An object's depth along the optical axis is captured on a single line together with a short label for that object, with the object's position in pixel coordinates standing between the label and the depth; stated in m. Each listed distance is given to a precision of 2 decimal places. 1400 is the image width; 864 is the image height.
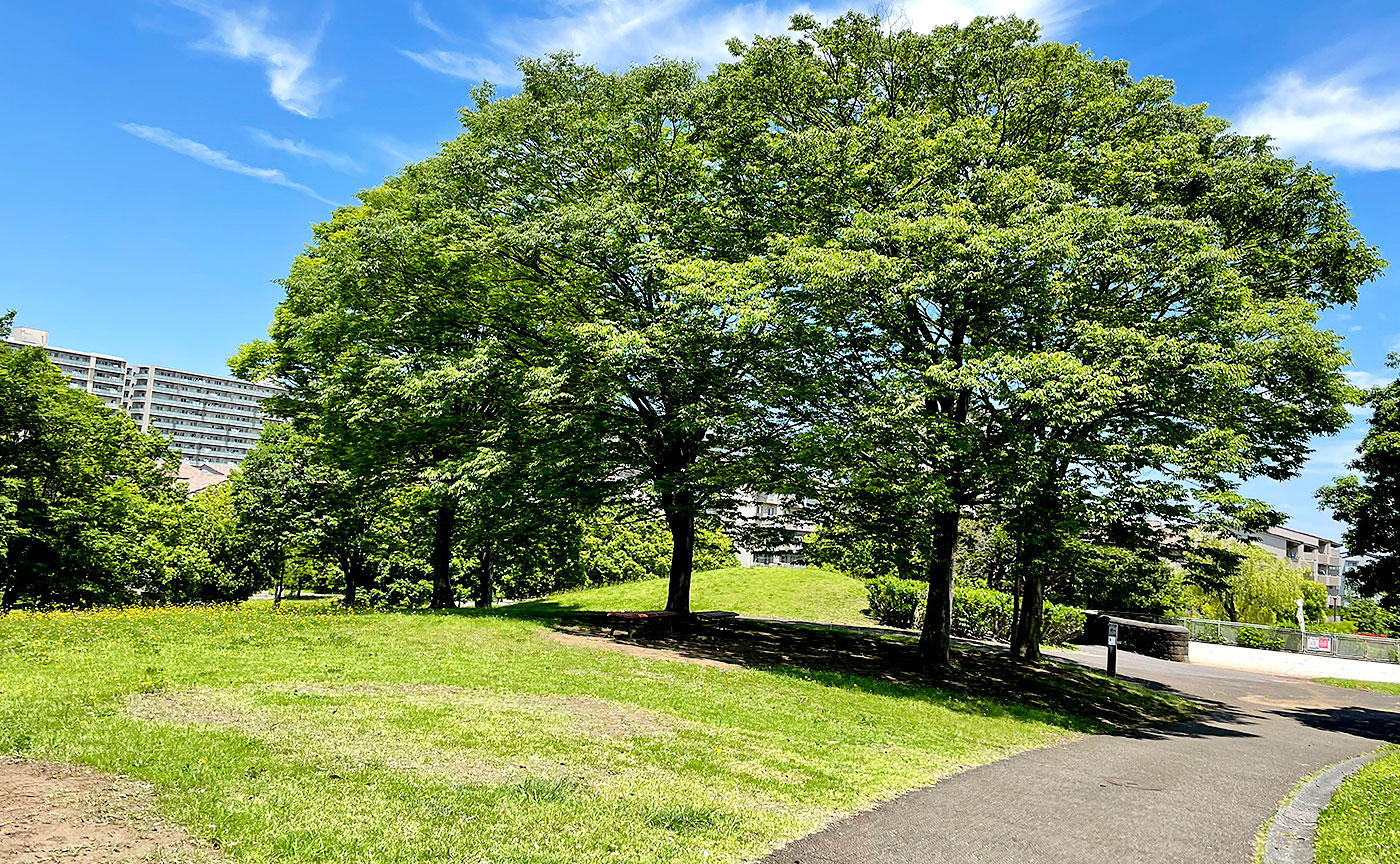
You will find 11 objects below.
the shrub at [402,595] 33.69
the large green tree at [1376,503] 18.80
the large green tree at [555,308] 19.55
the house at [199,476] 68.88
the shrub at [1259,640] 35.84
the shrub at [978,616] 31.14
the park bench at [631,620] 18.95
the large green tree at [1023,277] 15.23
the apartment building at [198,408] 173.75
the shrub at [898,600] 30.97
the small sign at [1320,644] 34.18
